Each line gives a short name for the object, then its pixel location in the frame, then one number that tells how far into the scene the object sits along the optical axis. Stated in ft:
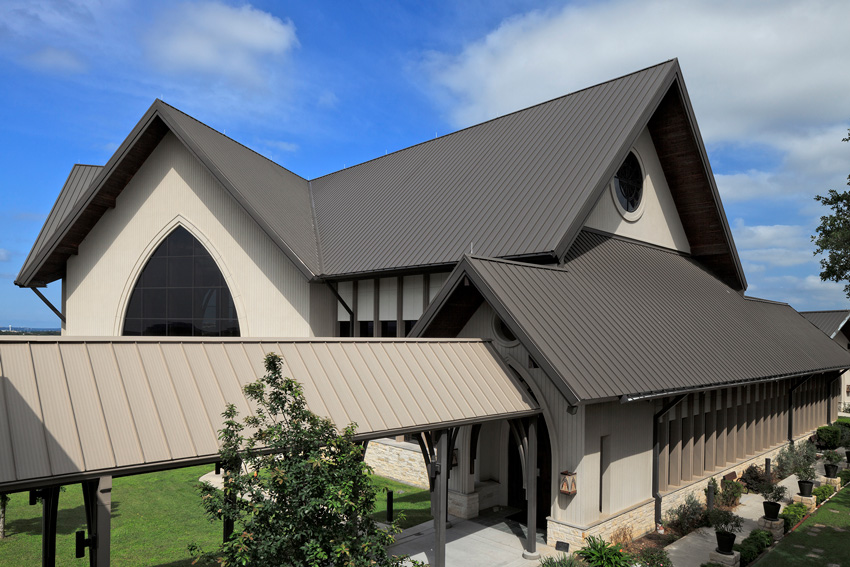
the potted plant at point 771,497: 45.03
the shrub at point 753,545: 39.93
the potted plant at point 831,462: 60.23
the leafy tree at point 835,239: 117.60
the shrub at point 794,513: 46.52
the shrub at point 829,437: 80.07
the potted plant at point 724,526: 38.55
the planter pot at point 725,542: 38.40
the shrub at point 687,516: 45.60
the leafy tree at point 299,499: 20.08
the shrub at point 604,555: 32.73
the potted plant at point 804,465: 53.16
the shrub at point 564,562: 33.68
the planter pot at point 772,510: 44.98
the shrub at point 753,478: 58.34
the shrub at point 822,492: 54.34
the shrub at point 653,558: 34.43
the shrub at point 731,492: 52.47
